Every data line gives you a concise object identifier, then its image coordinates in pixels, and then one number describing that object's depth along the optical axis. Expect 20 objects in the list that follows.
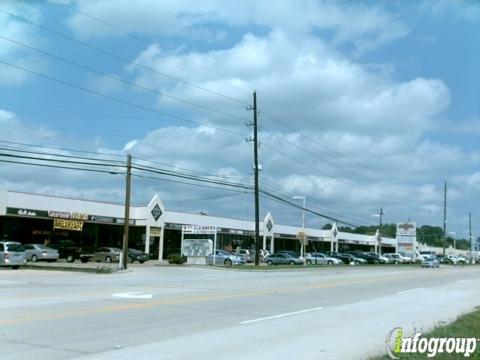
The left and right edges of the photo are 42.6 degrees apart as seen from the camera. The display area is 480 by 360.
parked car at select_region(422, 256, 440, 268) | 73.94
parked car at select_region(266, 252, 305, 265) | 65.25
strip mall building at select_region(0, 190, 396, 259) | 50.88
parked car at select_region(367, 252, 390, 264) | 84.71
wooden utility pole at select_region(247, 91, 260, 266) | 50.56
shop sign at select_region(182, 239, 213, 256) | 52.81
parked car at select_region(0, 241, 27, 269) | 36.34
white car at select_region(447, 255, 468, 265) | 106.07
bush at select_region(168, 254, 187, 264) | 52.59
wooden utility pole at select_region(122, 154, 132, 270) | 40.34
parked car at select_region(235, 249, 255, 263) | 63.86
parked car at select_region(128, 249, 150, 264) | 54.53
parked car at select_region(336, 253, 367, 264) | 77.31
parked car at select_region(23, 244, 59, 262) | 46.69
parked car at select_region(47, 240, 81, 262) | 52.25
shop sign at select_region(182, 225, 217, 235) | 55.56
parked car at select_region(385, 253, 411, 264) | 91.90
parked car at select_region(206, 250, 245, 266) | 56.47
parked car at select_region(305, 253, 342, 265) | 73.69
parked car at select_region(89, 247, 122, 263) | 51.31
